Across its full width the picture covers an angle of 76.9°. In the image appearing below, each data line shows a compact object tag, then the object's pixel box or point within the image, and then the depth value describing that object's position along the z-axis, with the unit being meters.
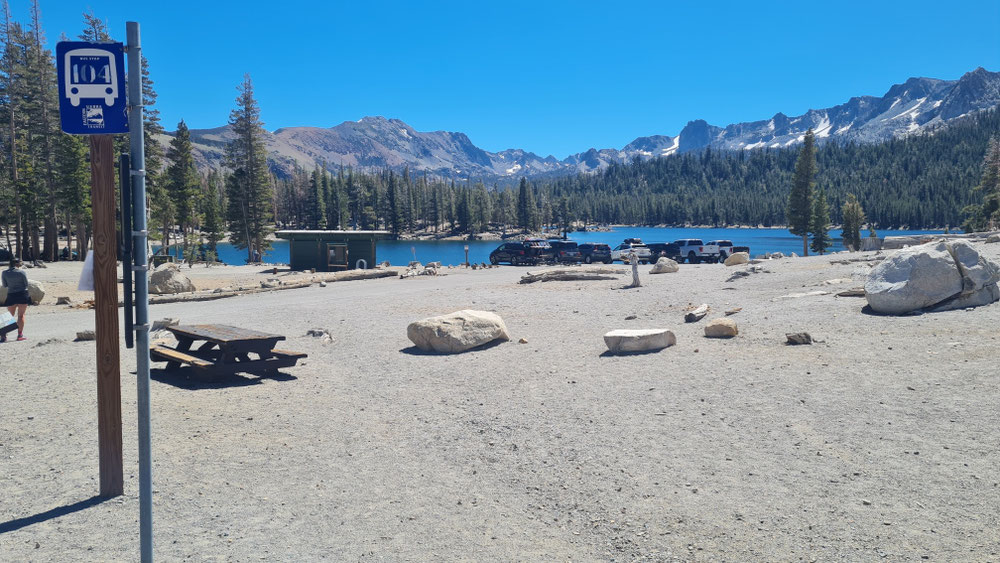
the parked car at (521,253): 43.97
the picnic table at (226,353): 9.56
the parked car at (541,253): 44.00
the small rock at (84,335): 13.15
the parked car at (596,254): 44.19
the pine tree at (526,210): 148.62
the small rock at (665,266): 28.75
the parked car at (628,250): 44.09
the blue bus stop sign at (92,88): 4.09
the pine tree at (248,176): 57.41
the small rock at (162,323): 14.63
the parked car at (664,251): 43.75
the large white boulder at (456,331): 11.95
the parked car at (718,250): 42.72
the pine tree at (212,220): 65.56
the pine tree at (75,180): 45.67
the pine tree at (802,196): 65.31
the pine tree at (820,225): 71.38
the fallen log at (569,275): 25.08
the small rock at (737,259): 32.31
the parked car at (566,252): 43.66
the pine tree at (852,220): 75.12
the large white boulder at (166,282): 25.39
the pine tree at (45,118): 46.78
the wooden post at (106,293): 4.63
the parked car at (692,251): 42.84
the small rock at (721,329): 12.04
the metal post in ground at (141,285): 3.77
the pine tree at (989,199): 55.69
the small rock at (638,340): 11.16
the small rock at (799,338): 10.88
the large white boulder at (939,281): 12.22
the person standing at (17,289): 14.03
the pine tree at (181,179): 58.84
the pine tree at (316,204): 120.25
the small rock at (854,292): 14.91
